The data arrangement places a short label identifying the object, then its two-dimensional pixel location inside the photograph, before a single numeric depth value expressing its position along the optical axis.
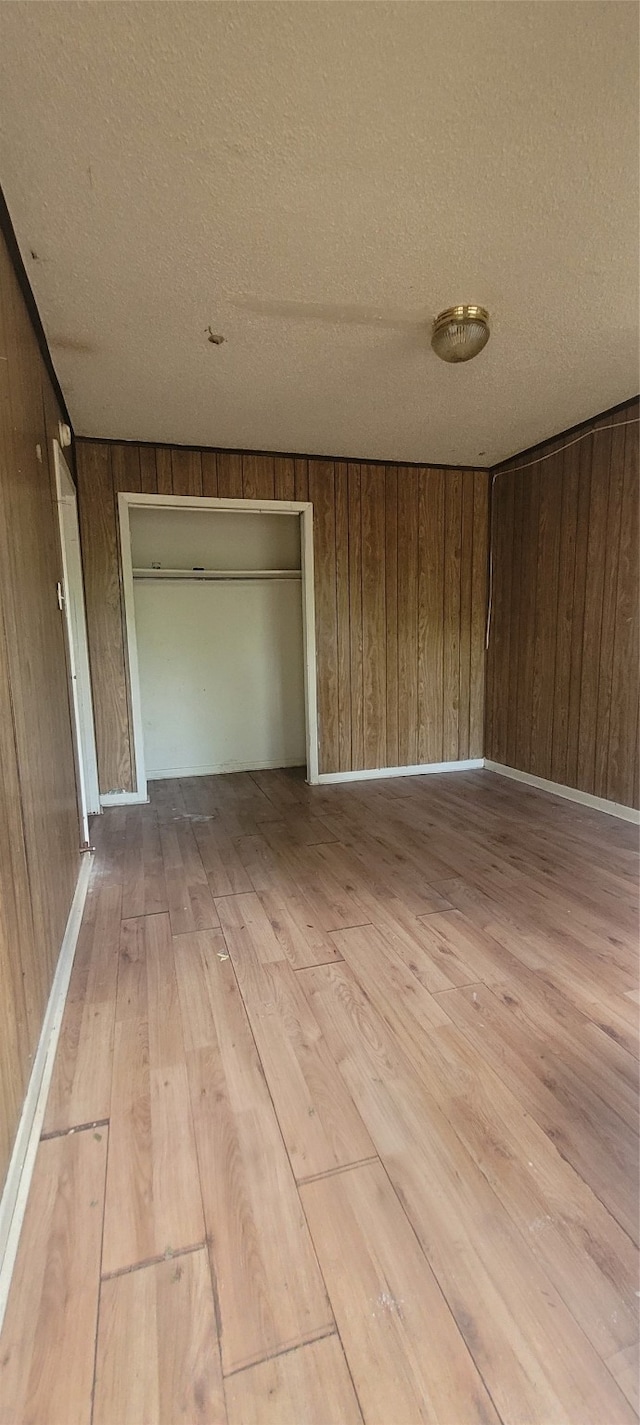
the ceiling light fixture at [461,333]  2.17
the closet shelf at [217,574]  4.30
